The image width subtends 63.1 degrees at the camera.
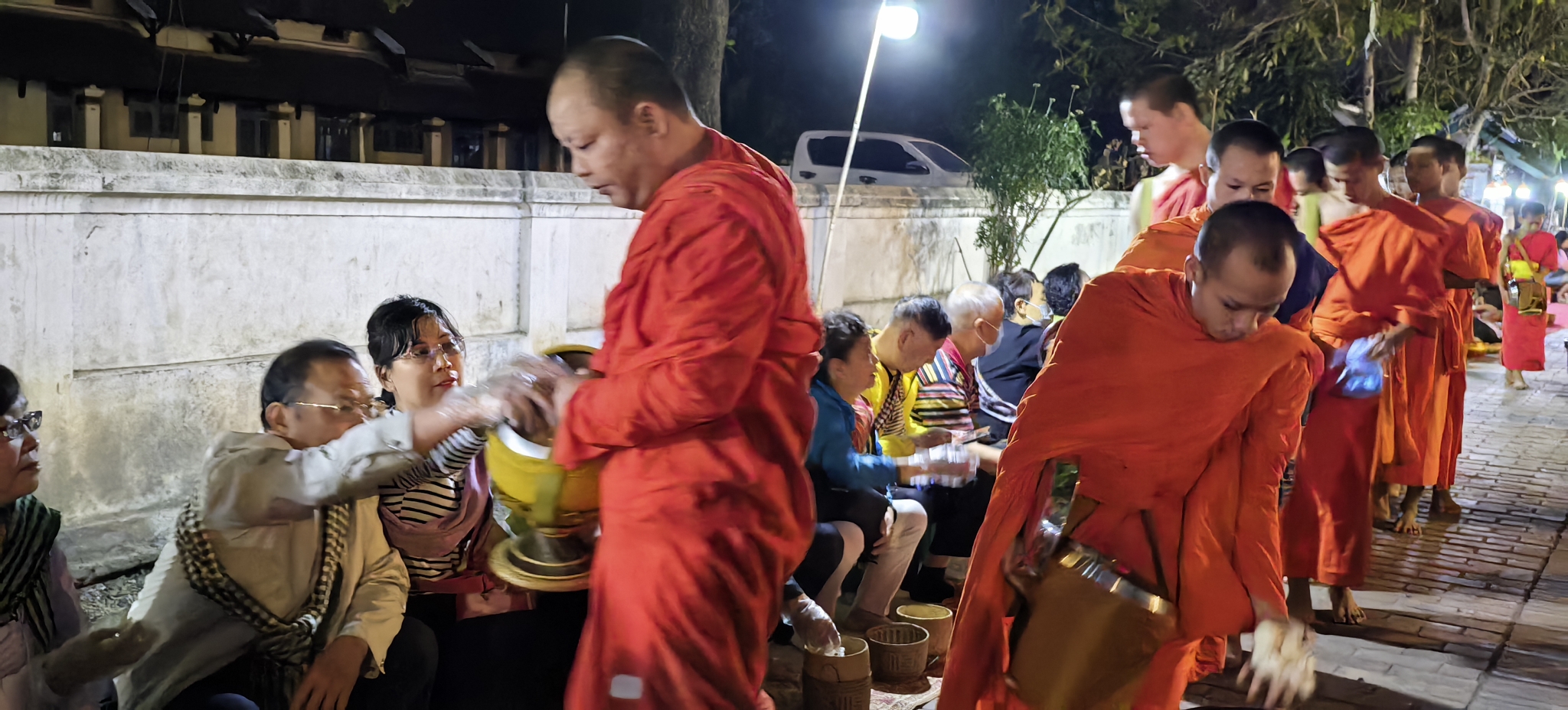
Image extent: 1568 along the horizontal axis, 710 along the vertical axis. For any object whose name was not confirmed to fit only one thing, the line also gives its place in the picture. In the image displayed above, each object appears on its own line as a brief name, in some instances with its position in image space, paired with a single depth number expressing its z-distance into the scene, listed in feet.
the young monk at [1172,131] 14.97
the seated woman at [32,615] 8.02
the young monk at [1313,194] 18.93
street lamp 29.89
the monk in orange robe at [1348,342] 15.75
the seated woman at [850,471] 13.42
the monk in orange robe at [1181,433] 9.43
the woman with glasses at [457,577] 10.57
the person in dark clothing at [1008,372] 18.22
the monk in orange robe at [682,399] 7.25
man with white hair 16.78
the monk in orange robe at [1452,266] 21.85
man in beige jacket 8.55
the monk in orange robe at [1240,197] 12.59
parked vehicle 50.34
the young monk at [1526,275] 36.50
